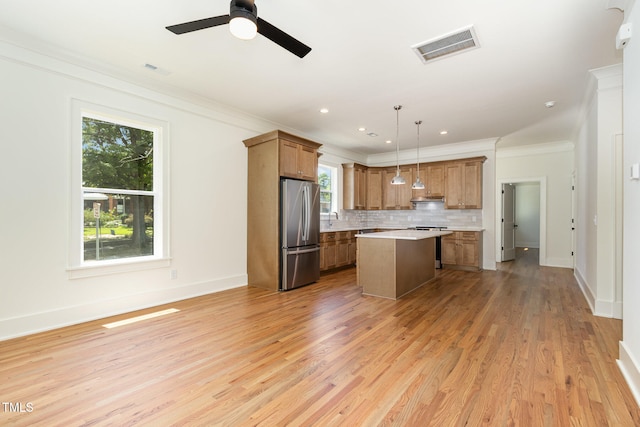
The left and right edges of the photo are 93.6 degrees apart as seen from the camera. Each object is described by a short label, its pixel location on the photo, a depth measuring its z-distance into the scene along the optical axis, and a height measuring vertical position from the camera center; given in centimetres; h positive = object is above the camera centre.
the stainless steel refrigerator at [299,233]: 469 -30
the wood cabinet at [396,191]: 739 +59
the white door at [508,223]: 771 -24
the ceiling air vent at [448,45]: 276 +165
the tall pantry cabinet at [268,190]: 466 +39
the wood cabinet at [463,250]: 626 -76
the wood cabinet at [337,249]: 601 -74
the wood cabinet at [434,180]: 690 +78
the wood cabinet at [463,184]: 645 +67
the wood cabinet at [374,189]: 775 +66
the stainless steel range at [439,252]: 662 -84
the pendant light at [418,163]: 697 +119
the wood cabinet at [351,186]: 738 +69
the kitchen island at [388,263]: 417 -72
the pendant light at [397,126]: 460 +163
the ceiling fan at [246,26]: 182 +129
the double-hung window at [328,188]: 698 +62
